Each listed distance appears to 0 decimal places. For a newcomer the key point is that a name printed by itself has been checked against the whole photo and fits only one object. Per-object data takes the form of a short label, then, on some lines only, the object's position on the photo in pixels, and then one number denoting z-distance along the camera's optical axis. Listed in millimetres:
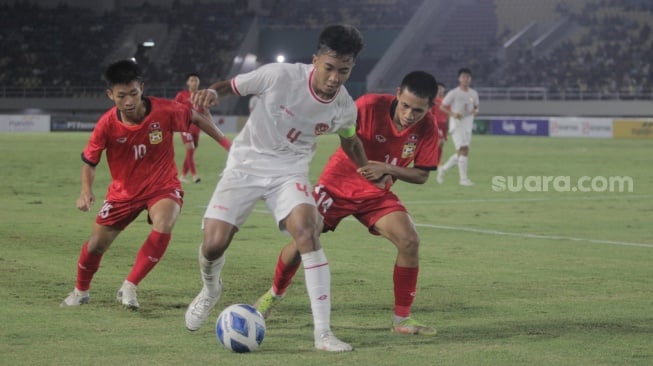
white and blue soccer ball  12266
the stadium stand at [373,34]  105812
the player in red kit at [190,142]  41594
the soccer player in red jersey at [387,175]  14227
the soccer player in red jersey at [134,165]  15969
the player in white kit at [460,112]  44281
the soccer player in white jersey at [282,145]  12852
